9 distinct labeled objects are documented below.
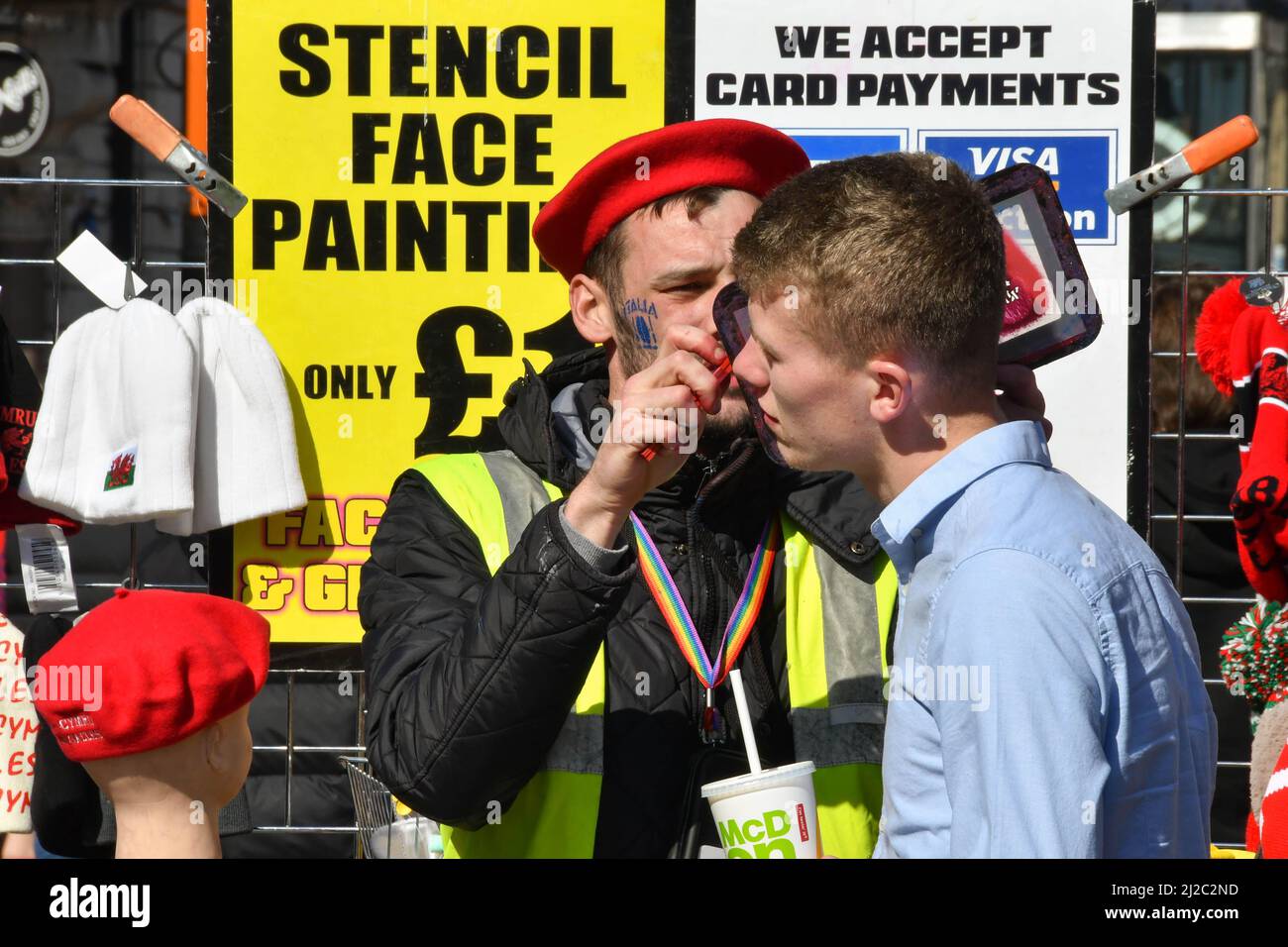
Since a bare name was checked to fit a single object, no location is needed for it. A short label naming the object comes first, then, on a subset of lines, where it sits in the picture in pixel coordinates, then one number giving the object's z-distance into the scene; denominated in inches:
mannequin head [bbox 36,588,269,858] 84.4
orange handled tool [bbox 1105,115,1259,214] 121.7
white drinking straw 77.1
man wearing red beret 79.2
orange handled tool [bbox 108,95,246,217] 122.0
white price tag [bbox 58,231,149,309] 126.3
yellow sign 125.9
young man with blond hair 54.2
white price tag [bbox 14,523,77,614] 130.5
